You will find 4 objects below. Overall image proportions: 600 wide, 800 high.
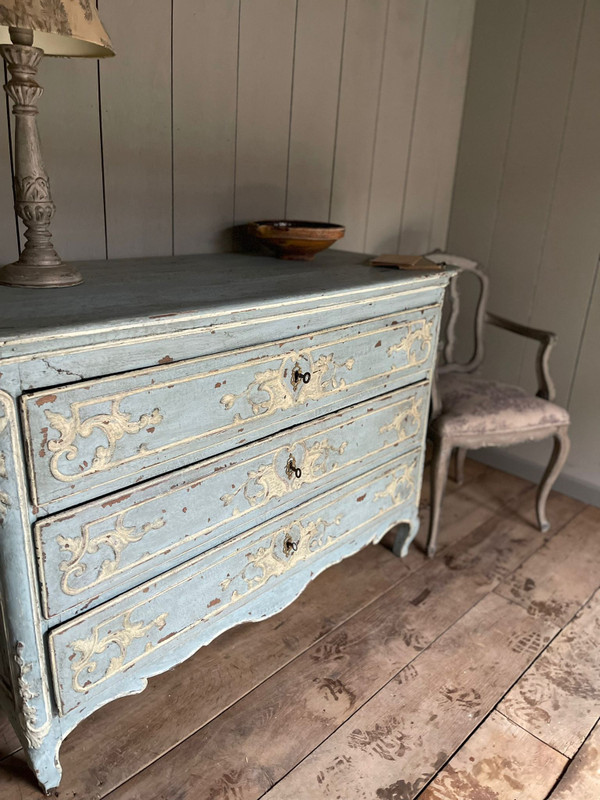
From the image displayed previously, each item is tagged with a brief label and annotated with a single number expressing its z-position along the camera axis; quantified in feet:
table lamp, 3.38
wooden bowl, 5.60
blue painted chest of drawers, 3.43
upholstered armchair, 6.80
